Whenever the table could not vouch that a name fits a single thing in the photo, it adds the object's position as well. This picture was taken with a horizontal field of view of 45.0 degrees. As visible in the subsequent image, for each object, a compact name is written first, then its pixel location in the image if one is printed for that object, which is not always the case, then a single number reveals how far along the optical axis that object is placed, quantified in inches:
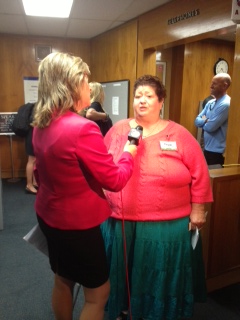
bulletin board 160.2
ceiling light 123.2
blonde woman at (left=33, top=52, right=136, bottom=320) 43.8
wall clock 195.9
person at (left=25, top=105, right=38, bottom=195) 164.9
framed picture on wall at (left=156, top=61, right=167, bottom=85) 189.9
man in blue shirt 115.1
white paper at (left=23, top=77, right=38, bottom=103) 194.1
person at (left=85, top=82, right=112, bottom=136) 110.7
